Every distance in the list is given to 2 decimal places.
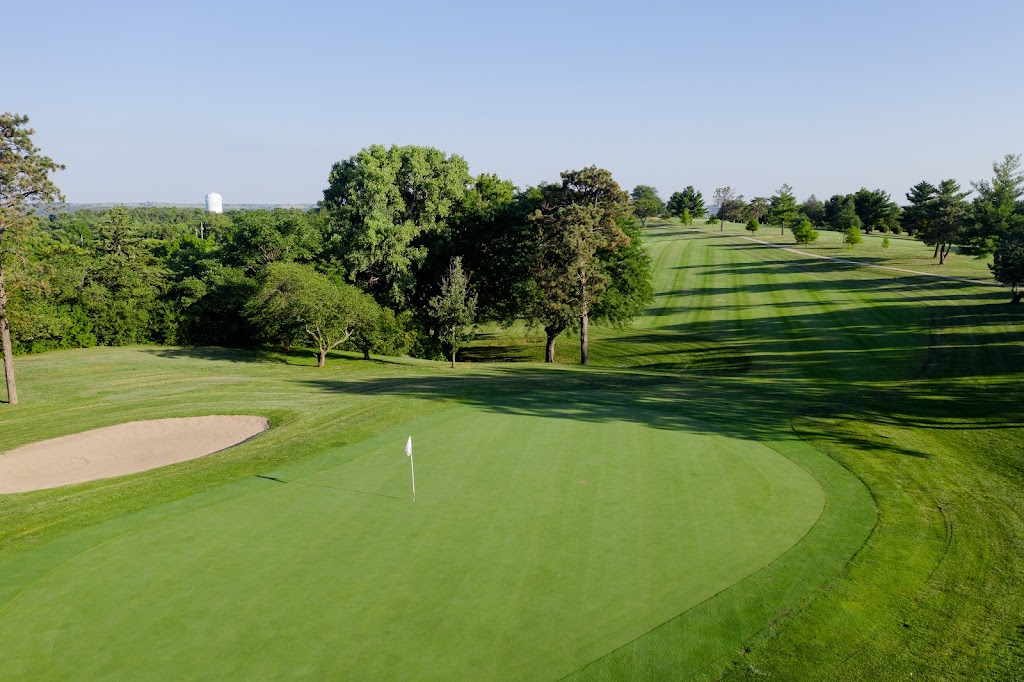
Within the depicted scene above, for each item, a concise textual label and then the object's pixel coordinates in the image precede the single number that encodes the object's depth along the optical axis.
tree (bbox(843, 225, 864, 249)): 87.44
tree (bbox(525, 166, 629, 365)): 40.66
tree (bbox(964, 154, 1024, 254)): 63.94
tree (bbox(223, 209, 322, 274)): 50.38
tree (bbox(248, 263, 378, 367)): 38.88
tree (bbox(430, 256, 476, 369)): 38.66
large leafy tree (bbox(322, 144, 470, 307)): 47.56
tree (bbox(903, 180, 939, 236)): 101.19
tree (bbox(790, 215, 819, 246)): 95.38
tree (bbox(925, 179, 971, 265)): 71.31
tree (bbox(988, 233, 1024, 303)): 45.66
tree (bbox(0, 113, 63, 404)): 25.17
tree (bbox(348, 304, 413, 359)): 42.42
